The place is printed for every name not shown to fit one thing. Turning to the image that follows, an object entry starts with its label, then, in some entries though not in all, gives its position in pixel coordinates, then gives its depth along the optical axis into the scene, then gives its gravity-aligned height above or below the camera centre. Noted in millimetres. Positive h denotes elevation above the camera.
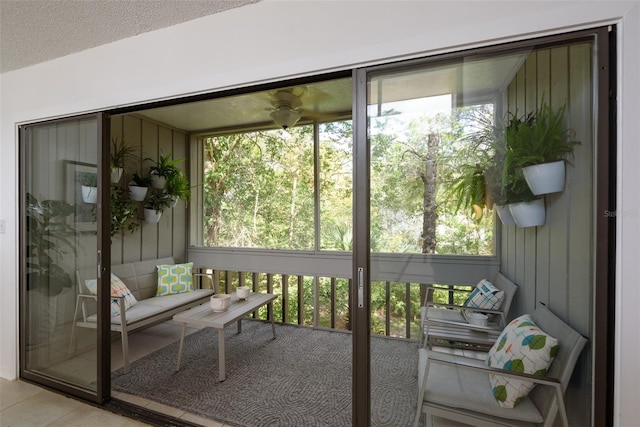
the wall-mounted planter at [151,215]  3709 -48
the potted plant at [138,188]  3484 +271
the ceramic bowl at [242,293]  3191 -872
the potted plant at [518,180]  1250 +133
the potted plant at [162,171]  3699 +499
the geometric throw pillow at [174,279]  3637 -849
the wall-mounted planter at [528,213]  1245 -7
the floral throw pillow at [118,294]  2725 -823
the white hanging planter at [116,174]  3129 +389
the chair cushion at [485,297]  1358 -395
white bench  2252 -962
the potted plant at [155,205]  3715 +77
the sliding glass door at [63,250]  2154 -302
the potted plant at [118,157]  3145 +584
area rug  1472 -1406
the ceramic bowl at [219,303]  2773 -859
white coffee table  2490 -941
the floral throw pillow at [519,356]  1229 -610
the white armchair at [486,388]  1199 -775
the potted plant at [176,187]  3775 +306
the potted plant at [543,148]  1216 +261
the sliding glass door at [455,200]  1207 +51
